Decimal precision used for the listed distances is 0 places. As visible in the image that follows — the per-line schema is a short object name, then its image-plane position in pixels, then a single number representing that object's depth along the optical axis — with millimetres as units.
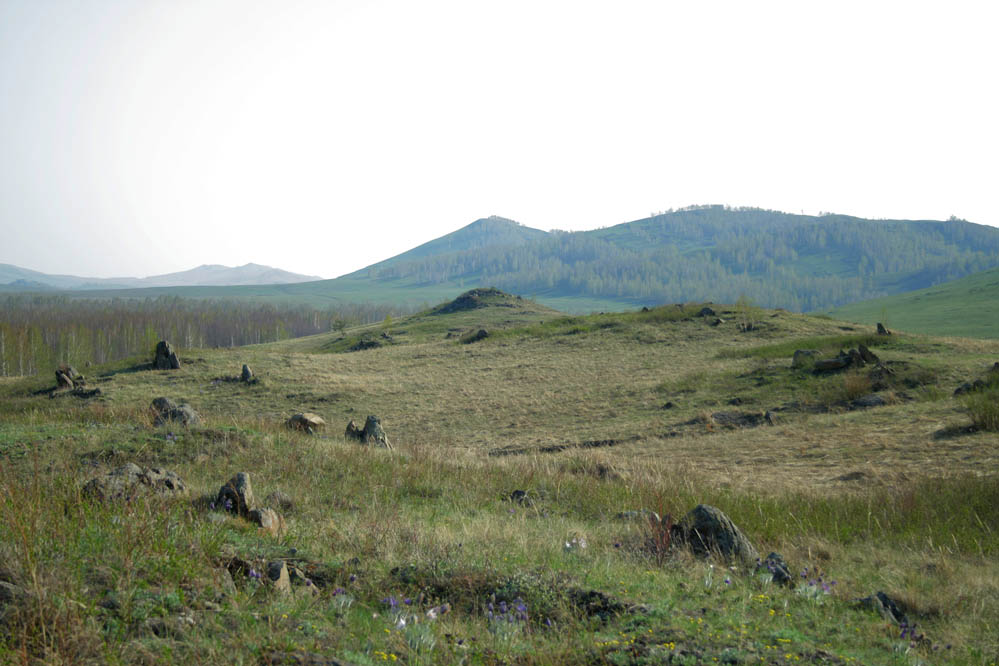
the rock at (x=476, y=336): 48688
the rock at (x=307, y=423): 16178
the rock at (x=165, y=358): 32469
